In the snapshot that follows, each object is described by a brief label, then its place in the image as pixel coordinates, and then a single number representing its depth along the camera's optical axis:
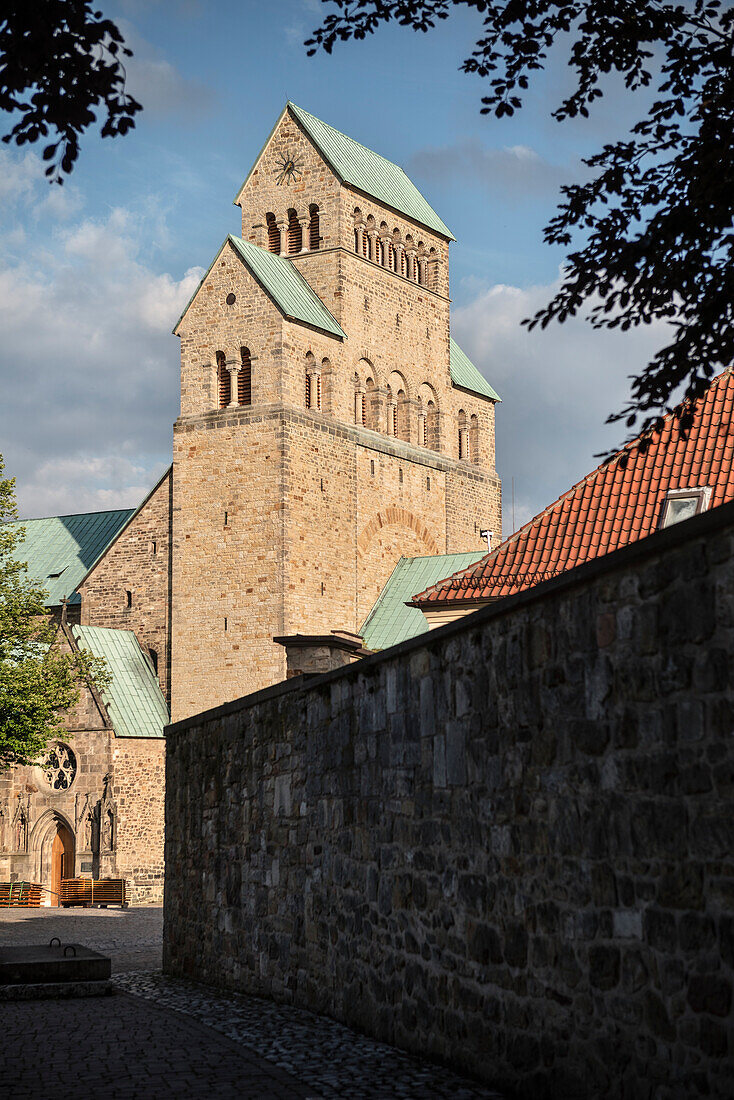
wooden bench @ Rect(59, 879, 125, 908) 36.41
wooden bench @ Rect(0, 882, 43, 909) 35.81
